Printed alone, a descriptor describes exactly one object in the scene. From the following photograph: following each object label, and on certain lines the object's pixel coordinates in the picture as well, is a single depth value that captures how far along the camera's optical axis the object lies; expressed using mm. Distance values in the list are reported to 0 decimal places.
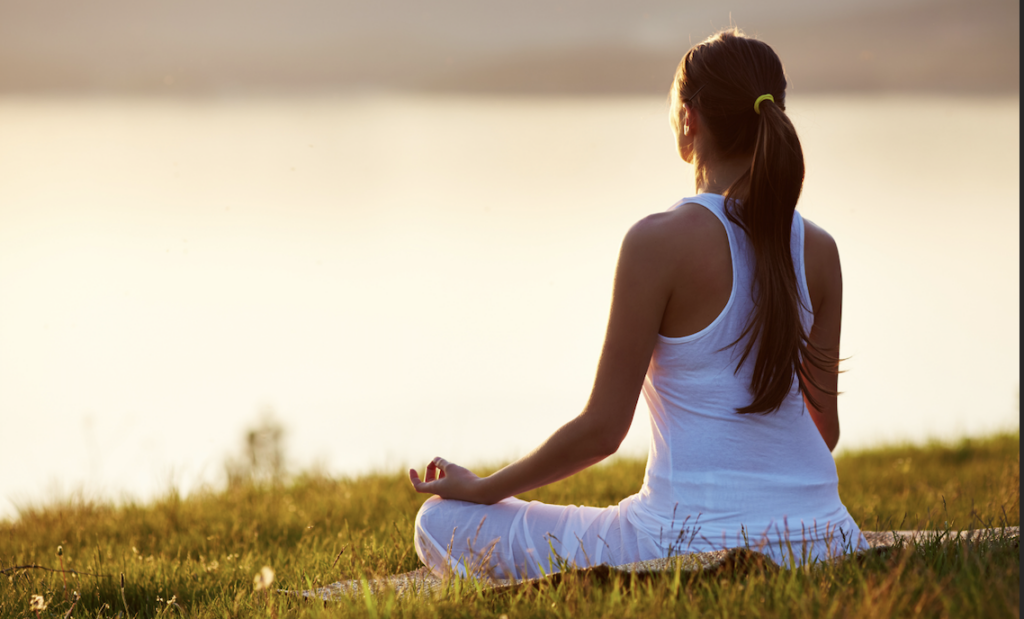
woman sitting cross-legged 4656
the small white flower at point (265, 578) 4262
